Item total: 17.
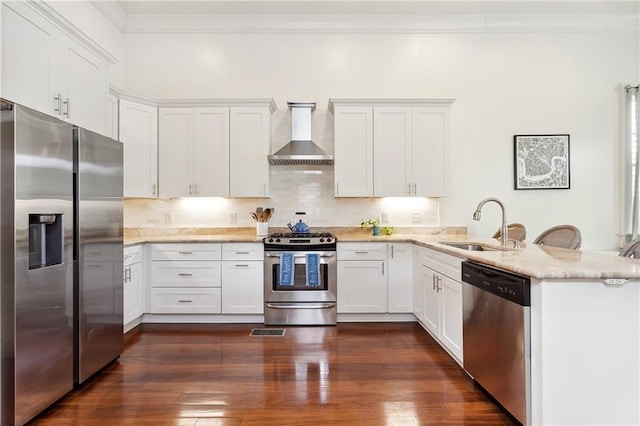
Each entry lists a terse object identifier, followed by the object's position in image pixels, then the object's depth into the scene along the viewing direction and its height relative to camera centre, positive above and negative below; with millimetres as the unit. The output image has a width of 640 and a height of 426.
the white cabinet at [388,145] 4180 +765
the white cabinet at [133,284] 3482 -704
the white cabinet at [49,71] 2186 +968
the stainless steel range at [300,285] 3830 -757
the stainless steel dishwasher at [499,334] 1815 -679
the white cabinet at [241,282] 3865 -725
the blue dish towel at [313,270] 3775 -588
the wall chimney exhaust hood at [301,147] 4133 +773
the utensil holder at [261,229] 4293 -190
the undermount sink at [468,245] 3237 -298
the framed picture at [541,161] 4527 +628
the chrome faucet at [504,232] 2922 -159
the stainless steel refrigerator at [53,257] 1892 -268
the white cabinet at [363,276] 3900 -670
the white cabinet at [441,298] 2674 -709
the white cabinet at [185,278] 3857 -683
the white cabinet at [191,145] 4160 +764
